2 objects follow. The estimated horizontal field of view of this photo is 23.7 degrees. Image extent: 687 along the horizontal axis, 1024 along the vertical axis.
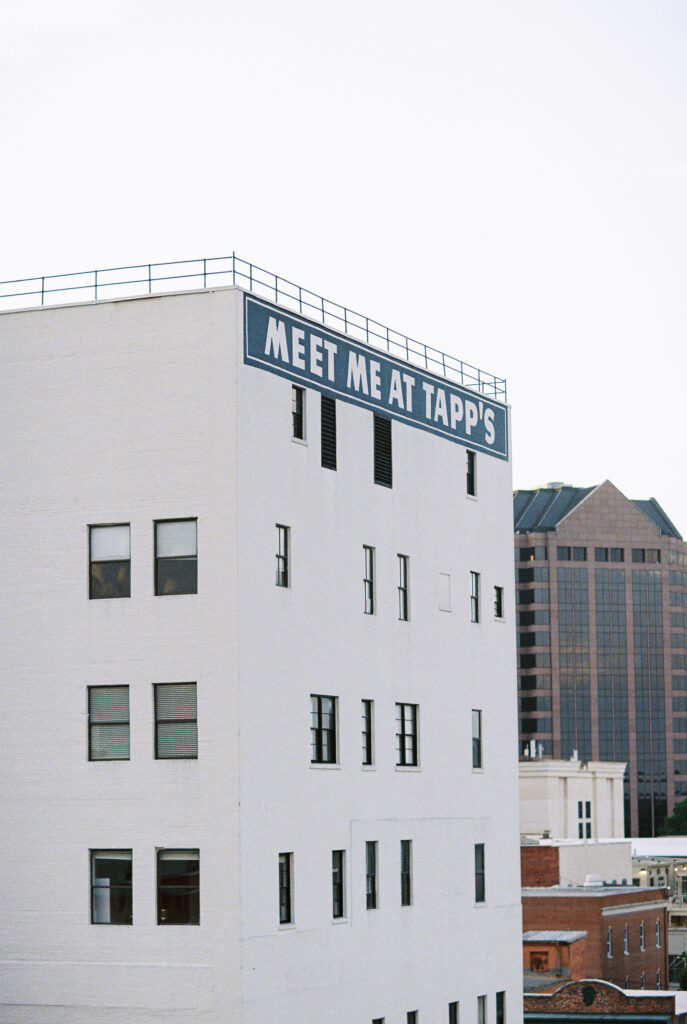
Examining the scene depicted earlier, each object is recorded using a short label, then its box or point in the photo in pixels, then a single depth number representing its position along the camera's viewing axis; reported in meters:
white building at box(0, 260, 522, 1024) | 44.69
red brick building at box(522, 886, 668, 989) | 107.19
